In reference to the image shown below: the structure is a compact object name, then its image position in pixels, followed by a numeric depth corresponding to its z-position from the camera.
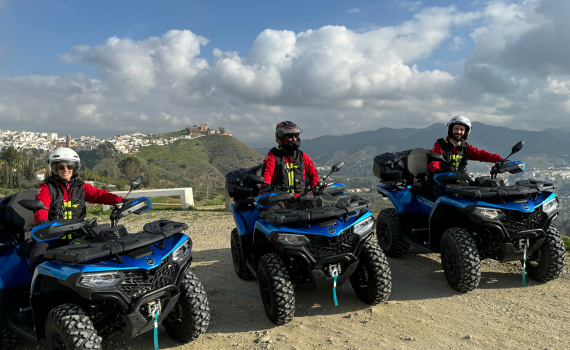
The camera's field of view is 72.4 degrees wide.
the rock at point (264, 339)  3.80
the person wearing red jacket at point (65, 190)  4.10
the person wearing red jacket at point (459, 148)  6.29
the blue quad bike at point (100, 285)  2.97
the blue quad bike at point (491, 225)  4.70
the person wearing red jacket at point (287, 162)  5.41
